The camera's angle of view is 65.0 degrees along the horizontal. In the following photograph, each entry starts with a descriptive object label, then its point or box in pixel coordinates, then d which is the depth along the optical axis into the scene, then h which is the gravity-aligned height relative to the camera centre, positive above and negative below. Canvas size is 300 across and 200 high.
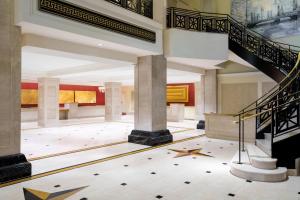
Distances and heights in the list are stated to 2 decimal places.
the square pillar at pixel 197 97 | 16.42 +0.01
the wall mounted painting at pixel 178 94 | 17.60 +0.28
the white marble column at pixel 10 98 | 4.17 +0.00
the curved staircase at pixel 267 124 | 4.49 -0.64
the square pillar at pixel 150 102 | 7.46 -0.14
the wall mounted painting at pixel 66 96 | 17.28 +0.13
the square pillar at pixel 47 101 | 12.33 -0.17
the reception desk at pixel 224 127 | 7.96 -1.09
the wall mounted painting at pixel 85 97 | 18.33 +0.06
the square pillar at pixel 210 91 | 11.38 +0.32
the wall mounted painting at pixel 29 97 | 15.24 +0.05
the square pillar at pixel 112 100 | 15.24 -0.15
